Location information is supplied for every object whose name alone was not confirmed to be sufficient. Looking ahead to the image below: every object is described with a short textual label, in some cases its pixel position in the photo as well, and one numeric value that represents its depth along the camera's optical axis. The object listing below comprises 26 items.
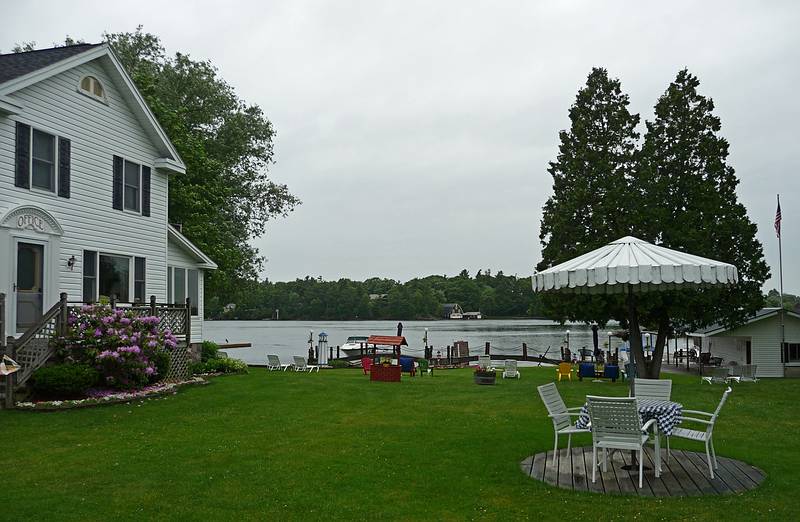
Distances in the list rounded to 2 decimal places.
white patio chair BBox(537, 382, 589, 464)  9.30
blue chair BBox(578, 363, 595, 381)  27.86
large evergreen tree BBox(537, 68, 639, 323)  28.73
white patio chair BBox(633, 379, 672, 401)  9.82
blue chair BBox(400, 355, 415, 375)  27.68
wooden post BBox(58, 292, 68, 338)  15.87
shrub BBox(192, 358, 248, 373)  24.40
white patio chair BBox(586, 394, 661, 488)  7.95
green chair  29.89
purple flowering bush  15.93
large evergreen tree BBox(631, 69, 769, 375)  28.02
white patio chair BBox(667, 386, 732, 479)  8.41
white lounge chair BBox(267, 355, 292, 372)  29.53
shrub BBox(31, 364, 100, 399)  14.88
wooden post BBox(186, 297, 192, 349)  21.11
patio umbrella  8.36
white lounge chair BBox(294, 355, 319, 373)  29.61
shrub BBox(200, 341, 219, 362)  27.65
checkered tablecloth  8.43
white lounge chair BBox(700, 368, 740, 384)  26.50
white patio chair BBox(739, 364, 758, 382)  27.72
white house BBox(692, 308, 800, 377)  35.25
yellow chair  27.77
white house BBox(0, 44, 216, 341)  16.08
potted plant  23.45
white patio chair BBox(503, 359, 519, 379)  27.69
